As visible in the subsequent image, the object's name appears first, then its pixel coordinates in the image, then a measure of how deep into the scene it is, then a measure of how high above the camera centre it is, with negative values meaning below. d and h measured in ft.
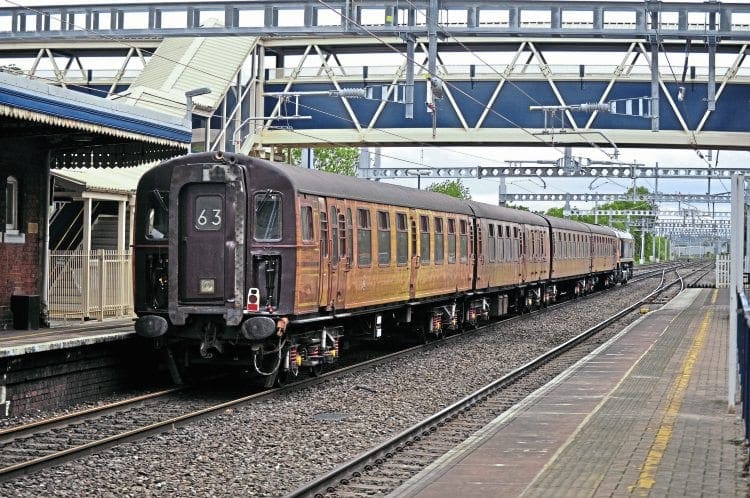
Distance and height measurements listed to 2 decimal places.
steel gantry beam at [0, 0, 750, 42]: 75.05 +15.54
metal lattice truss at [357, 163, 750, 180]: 167.73 +11.01
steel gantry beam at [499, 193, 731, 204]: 239.50 +10.51
